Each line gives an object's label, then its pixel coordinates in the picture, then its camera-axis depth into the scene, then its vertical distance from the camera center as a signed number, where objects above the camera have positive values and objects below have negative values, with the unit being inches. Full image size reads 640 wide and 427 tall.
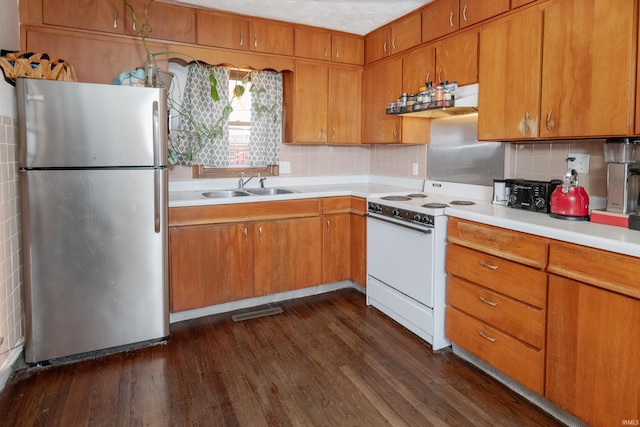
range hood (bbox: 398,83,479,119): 109.2 +21.7
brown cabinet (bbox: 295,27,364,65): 144.2 +49.6
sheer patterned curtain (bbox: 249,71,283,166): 147.9 +23.5
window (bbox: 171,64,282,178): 135.9 +20.4
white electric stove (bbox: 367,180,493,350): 103.0 -20.1
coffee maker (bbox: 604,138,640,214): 78.7 +1.6
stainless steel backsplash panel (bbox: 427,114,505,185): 119.0 +8.7
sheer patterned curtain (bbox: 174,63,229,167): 135.3 +20.2
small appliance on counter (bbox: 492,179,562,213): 92.7 -2.6
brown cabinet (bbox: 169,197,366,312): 118.6 -21.6
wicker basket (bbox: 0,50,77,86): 86.7 +24.9
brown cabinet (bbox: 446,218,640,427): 64.1 -24.9
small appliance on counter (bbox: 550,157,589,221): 82.0 -3.7
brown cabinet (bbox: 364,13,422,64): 129.5 +49.3
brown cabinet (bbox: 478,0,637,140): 74.8 +23.0
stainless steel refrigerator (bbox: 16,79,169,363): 89.7 -7.8
